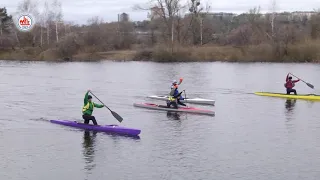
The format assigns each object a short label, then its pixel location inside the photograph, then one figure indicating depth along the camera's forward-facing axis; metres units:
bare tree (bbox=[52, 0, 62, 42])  90.12
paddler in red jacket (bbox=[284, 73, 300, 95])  32.56
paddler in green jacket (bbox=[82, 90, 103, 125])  21.17
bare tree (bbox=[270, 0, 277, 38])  78.54
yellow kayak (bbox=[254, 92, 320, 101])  31.69
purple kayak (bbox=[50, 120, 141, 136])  20.42
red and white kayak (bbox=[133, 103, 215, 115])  25.86
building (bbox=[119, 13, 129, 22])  126.19
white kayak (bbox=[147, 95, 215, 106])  29.98
